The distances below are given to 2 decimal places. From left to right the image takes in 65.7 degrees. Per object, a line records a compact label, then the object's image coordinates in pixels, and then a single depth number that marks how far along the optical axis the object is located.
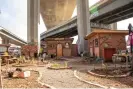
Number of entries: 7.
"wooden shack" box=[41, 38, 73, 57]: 23.93
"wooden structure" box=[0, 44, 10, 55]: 16.10
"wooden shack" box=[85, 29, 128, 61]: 13.43
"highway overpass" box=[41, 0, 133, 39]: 21.39
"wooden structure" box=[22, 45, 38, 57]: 20.94
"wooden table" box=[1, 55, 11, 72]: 12.20
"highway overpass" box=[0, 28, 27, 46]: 33.24
